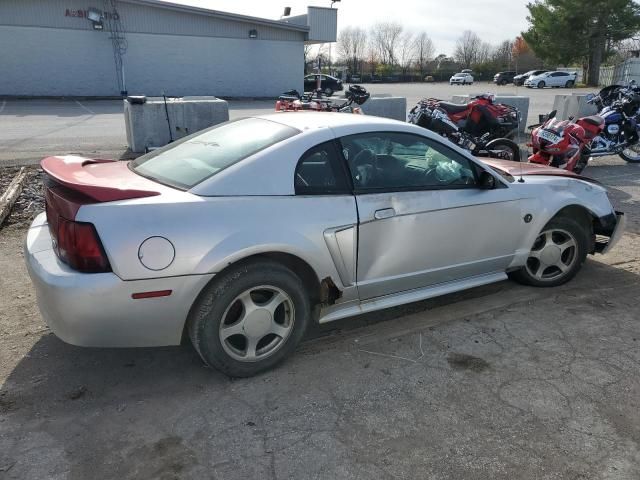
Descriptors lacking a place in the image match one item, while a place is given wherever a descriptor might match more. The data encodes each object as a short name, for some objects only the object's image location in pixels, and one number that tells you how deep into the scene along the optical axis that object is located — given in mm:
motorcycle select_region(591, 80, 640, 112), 10195
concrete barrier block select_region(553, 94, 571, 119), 13422
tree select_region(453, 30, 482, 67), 86156
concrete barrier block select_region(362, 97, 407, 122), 12008
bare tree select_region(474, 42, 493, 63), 84244
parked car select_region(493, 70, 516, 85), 51281
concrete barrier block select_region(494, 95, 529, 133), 12785
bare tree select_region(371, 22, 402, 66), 90294
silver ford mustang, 2652
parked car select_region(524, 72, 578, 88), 42188
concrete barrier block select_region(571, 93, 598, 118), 12922
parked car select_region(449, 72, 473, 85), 53156
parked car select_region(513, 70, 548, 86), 43944
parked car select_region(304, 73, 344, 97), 32550
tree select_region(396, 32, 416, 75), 68225
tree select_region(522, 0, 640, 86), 40406
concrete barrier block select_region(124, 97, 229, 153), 9586
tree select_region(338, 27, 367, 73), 89625
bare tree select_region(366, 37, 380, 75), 73312
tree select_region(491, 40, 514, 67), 68488
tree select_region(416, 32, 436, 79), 76375
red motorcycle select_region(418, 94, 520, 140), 9695
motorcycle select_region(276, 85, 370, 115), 9453
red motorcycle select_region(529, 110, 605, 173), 8133
